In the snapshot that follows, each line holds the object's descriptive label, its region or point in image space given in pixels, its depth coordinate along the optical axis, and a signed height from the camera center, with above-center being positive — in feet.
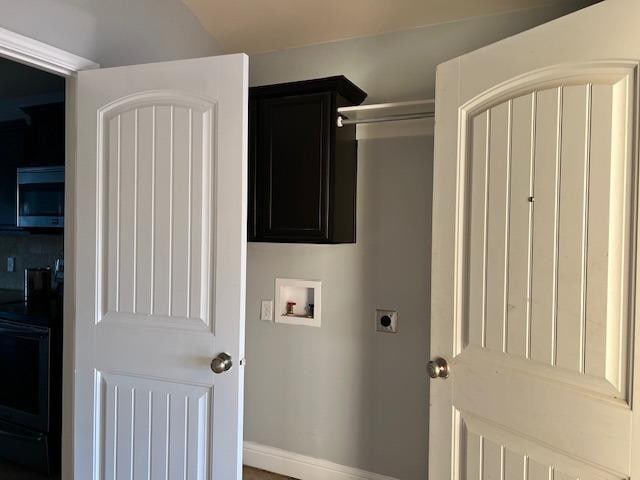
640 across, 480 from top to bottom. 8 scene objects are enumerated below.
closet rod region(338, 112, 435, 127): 6.65 +1.81
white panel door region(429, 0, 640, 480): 3.82 -0.14
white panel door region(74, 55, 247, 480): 5.50 -0.44
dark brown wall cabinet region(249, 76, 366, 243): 7.11 +1.17
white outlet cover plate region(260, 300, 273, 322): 8.65 -1.42
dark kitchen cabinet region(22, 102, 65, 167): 9.89 +2.12
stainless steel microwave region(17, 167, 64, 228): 9.86 +0.77
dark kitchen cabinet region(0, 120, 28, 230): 10.44 +1.60
